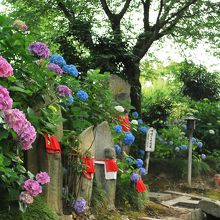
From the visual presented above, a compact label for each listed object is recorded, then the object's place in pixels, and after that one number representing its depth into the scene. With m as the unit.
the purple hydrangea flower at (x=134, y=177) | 5.72
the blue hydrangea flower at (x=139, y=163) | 6.23
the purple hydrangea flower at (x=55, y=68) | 4.04
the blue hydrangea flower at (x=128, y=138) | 6.27
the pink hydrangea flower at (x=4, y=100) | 2.53
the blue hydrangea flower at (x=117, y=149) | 6.04
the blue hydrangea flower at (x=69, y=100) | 4.51
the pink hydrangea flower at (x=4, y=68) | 2.67
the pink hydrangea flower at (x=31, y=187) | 2.98
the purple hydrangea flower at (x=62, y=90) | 3.95
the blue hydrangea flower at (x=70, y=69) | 4.88
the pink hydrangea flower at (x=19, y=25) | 3.46
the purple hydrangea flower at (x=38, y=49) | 3.62
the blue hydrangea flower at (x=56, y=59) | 4.51
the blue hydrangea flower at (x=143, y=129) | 8.94
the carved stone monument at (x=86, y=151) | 4.41
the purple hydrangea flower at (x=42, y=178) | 3.09
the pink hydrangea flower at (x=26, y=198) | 2.98
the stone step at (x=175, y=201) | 7.46
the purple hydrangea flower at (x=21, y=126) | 2.62
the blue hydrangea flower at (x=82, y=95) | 5.07
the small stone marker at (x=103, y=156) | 5.25
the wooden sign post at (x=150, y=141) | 7.59
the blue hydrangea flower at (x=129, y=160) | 6.16
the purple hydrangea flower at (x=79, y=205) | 4.22
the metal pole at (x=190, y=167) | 9.65
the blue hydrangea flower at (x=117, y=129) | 5.95
